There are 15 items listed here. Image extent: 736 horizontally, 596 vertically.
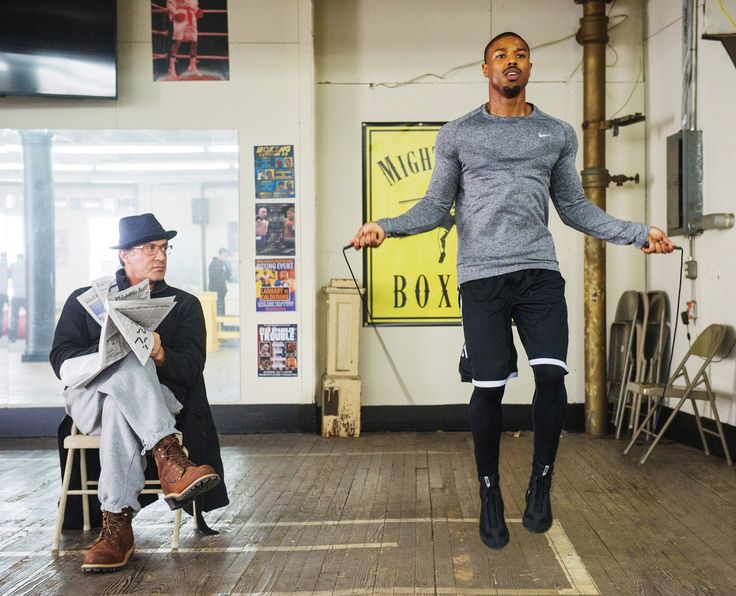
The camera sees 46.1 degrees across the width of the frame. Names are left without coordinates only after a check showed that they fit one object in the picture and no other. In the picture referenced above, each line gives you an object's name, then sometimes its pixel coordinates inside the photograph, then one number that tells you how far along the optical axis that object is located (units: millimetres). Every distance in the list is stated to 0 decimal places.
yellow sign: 6508
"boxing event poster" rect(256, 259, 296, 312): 6332
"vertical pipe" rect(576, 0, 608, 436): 6219
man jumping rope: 3041
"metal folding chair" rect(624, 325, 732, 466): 5023
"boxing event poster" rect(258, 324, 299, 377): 6336
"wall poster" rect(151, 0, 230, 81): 6285
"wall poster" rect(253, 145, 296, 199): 6309
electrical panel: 5547
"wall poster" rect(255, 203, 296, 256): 6320
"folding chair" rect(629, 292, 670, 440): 5867
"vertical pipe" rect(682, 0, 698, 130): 5570
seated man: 3094
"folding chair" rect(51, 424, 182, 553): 3309
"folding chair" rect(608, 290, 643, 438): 6037
